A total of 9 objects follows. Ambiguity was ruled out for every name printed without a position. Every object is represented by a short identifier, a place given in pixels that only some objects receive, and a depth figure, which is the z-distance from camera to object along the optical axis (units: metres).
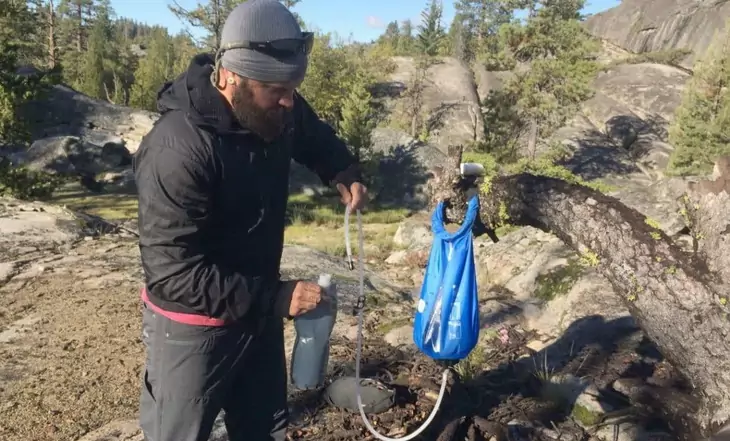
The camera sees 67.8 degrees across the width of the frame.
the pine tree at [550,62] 25.59
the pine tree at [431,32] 51.47
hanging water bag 3.25
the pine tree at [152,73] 37.42
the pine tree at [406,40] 55.87
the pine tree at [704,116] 22.59
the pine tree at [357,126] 23.03
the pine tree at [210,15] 27.67
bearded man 2.18
